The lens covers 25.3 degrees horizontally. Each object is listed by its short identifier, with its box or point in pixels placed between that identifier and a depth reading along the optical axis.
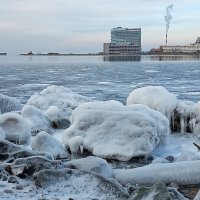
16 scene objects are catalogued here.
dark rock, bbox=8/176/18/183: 5.99
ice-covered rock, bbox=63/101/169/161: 8.63
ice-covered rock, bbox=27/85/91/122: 14.31
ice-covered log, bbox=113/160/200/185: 6.66
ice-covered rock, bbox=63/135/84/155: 8.93
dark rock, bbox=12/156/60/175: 6.46
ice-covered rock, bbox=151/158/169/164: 7.80
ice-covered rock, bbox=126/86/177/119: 11.54
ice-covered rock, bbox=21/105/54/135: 11.16
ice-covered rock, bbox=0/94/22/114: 14.16
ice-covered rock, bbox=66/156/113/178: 6.67
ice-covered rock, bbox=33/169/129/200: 5.65
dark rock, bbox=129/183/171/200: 5.30
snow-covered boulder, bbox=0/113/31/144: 9.34
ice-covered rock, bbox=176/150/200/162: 7.57
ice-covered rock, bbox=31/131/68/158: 8.34
